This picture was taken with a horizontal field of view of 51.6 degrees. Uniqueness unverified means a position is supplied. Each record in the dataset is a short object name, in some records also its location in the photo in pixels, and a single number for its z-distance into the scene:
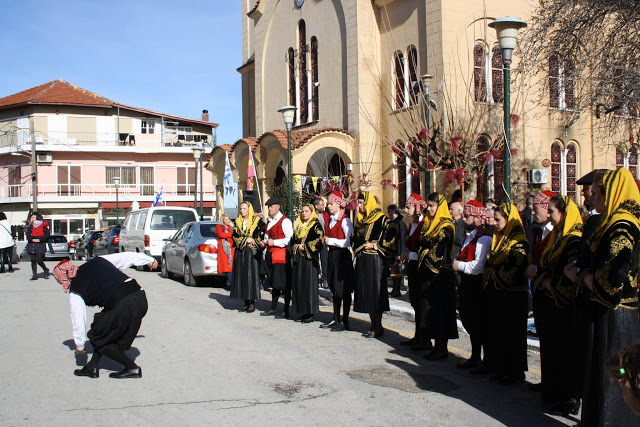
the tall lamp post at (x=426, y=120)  15.04
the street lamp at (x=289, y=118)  16.11
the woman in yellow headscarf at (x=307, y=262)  10.12
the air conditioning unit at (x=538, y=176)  17.75
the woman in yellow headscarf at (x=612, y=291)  4.63
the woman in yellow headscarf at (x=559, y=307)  5.75
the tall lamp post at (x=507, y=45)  9.84
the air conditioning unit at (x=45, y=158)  47.81
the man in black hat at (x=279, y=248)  10.89
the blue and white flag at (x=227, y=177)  24.23
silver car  15.39
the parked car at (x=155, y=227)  19.75
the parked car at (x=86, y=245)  31.39
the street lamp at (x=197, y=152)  26.80
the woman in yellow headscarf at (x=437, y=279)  7.80
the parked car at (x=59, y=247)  32.50
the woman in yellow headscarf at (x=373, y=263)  9.09
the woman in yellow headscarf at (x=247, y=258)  11.50
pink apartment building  48.41
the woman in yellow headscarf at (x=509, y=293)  6.64
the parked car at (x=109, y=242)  25.02
